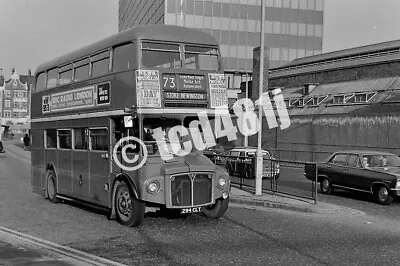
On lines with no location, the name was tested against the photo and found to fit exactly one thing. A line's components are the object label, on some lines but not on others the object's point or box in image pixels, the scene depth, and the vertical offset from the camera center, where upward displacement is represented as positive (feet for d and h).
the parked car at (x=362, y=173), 47.21 -4.40
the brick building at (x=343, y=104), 104.12 +6.77
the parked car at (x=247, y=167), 54.19 -4.33
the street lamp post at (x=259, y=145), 48.81 -1.50
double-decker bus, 33.68 +1.25
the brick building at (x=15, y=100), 411.13 +25.81
